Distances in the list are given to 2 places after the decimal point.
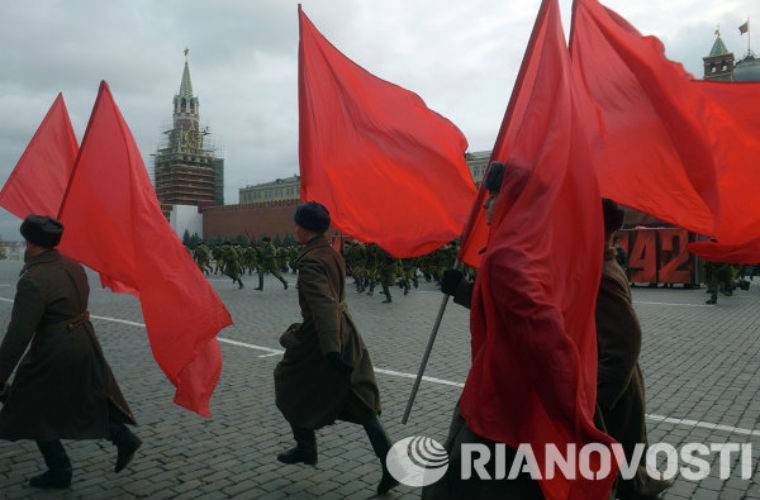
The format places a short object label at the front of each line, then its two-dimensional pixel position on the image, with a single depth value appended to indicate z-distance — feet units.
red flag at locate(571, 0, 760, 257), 10.66
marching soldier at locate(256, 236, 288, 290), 60.85
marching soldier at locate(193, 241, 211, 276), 78.23
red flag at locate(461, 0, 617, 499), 6.49
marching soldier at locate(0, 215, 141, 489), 11.57
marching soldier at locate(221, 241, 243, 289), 64.49
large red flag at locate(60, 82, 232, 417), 12.37
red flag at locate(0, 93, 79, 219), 16.72
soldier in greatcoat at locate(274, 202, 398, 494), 11.81
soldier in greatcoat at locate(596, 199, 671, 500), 8.80
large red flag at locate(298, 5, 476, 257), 14.30
